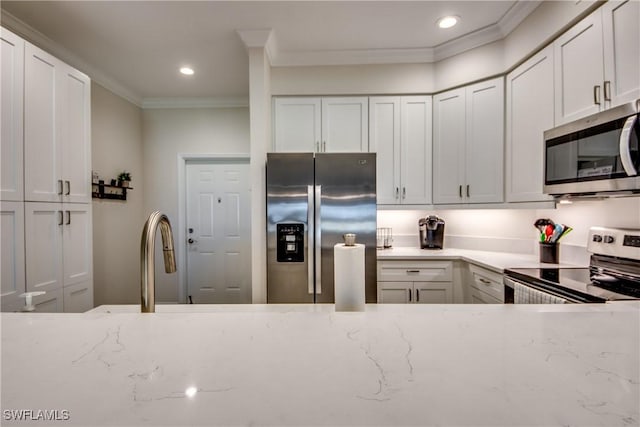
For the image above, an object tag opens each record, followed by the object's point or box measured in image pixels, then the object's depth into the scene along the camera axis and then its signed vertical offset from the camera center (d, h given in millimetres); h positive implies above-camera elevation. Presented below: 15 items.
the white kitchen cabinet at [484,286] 2072 -574
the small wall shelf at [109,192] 3004 +234
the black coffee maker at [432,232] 2928 -211
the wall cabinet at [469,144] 2492 +611
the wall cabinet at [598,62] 1451 +830
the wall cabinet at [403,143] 2881 +679
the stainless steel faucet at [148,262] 741 -127
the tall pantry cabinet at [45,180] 1709 +215
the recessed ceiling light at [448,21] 2289 +1520
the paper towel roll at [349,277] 691 -158
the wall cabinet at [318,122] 2871 +886
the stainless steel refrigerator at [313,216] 2420 -33
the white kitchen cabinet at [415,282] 2568 -622
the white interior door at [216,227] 3928 -197
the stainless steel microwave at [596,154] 1297 +295
